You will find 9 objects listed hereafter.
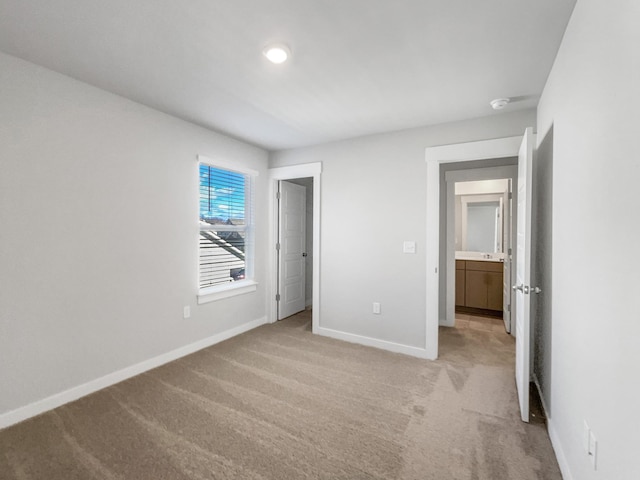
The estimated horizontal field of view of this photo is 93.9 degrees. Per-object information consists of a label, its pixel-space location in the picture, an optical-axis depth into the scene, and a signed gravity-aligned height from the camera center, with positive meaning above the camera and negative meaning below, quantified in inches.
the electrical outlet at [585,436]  50.6 -34.7
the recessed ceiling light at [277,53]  71.9 +45.2
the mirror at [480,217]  202.7 +13.3
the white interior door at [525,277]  81.4 -11.7
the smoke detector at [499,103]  99.2 +45.0
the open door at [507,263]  158.6 -14.6
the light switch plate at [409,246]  127.7 -4.5
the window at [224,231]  135.5 +2.2
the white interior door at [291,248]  175.6 -8.1
